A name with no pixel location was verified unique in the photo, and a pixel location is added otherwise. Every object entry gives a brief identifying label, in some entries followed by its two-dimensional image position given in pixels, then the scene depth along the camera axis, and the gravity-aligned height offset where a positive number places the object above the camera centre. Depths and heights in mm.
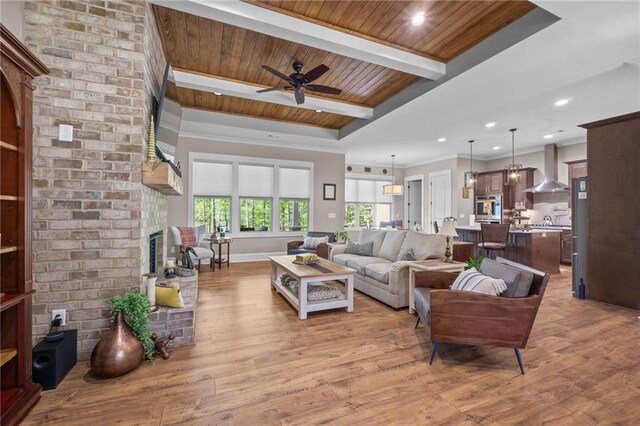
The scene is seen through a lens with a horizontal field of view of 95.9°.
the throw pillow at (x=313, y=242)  5857 -594
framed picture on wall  7523 +573
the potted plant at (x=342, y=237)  5773 -486
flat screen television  2750 +980
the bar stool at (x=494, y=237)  5465 -459
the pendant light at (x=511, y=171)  6609 +1032
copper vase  2004 -990
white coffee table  3213 -769
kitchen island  5371 -675
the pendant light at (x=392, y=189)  8295 +686
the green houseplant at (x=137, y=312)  2166 -752
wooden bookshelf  1651 -90
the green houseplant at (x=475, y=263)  2830 -500
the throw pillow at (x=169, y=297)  2559 -749
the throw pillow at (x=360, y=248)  4785 -602
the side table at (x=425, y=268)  3164 -617
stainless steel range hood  6534 +1122
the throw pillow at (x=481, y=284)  2197 -563
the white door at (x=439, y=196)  8414 +507
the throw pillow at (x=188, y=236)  5599 -463
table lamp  3766 -214
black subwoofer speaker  1896 -1002
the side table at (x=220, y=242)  5835 -600
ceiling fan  3564 +1659
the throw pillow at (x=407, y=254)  3881 -569
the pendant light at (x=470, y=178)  7226 +941
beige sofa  3486 -712
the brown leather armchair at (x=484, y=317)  2098 -771
